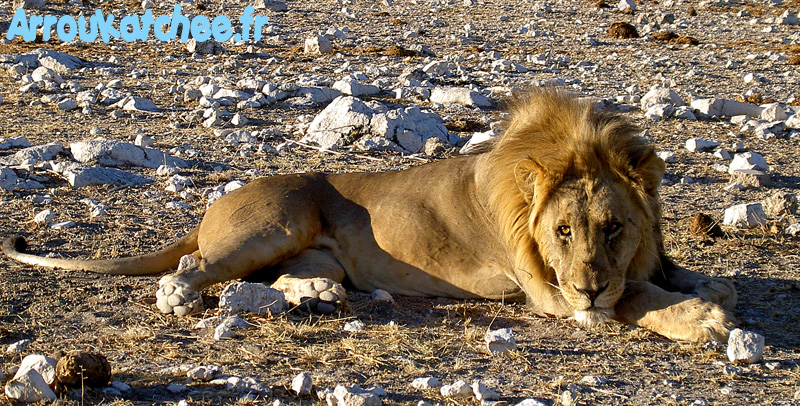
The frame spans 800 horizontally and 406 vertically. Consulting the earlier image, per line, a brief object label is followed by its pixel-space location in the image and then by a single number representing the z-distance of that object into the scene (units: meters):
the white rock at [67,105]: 9.11
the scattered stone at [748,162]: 7.31
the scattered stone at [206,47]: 12.42
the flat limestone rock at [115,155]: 7.24
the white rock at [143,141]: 7.83
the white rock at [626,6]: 18.55
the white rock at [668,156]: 7.72
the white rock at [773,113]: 9.19
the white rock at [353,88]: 9.85
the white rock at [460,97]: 9.59
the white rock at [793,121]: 8.98
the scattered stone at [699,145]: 8.09
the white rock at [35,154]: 6.96
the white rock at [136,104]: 9.14
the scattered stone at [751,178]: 7.09
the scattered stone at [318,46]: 12.51
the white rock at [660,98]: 9.69
